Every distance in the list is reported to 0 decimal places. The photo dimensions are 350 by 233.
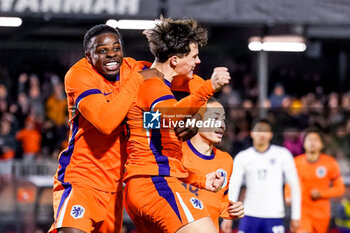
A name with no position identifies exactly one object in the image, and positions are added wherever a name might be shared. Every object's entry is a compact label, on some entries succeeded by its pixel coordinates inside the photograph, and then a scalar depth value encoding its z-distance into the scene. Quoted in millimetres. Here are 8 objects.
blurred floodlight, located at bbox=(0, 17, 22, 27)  24475
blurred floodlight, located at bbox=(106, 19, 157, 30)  23146
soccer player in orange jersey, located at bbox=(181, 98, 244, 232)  10181
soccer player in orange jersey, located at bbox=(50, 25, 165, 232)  8567
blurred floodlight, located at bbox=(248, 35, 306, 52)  30601
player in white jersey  15154
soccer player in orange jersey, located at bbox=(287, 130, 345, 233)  16856
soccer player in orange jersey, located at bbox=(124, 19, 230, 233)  7878
